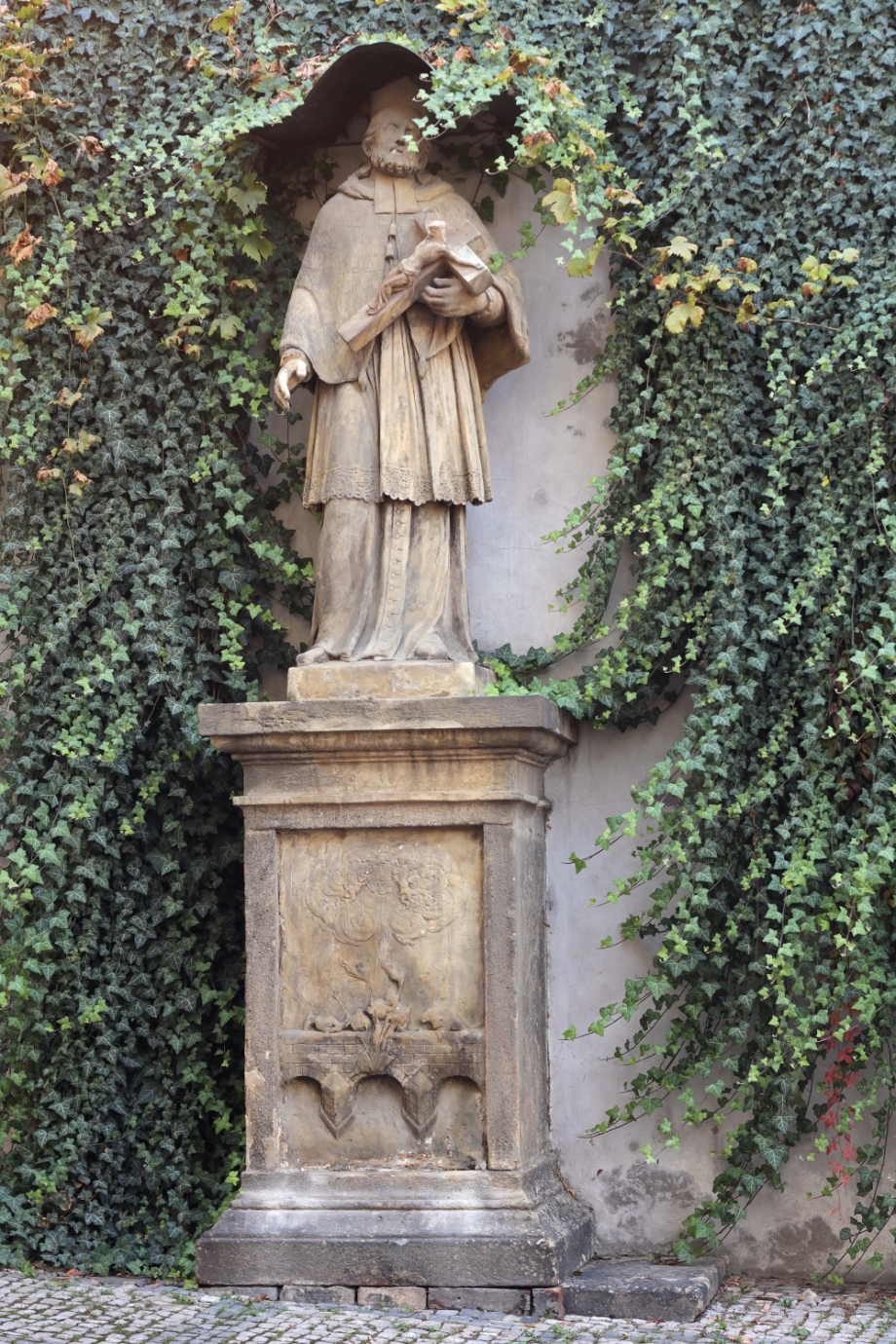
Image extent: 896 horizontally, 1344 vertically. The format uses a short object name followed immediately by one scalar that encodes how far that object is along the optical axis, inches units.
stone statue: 222.4
